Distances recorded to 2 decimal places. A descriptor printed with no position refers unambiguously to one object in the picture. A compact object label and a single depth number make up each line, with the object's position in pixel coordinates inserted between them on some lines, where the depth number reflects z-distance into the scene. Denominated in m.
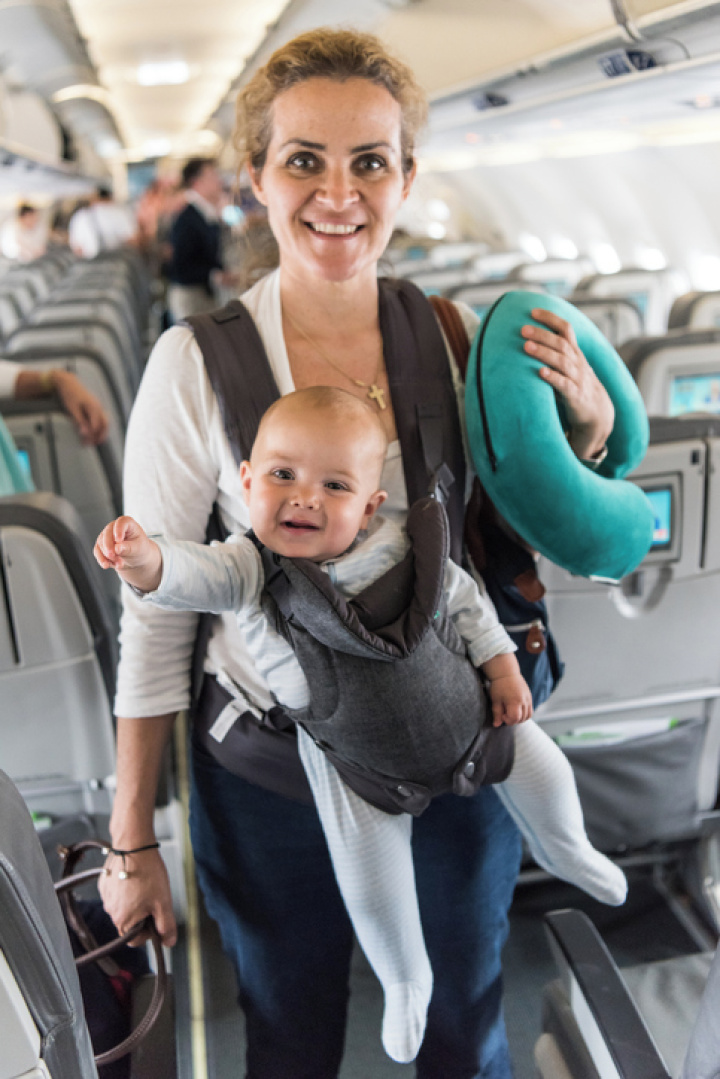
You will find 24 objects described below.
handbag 1.36
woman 1.27
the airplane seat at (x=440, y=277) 6.19
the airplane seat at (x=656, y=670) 2.03
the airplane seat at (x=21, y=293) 6.70
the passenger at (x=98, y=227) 13.62
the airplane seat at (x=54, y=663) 1.76
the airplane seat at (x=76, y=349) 3.57
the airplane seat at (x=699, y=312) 4.11
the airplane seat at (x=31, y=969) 0.80
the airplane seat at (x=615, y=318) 4.57
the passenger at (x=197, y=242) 7.00
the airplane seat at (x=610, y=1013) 1.31
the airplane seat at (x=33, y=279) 8.09
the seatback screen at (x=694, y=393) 3.17
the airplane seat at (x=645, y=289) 5.55
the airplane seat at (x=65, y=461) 2.89
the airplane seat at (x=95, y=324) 4.34
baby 1.17
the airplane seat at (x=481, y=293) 5.02
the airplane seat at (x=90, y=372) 3.42
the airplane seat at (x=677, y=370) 3.10
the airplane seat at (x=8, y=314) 5.92
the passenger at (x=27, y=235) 11.45
